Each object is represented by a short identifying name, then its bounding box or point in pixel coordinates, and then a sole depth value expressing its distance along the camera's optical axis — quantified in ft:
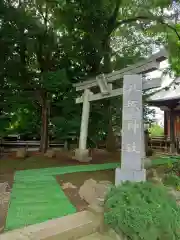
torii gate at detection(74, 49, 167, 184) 11.50
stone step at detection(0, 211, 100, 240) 6.32
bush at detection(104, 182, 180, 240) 6.19
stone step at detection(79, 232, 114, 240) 6.93
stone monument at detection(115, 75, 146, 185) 10.64
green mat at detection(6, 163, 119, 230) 7.59
